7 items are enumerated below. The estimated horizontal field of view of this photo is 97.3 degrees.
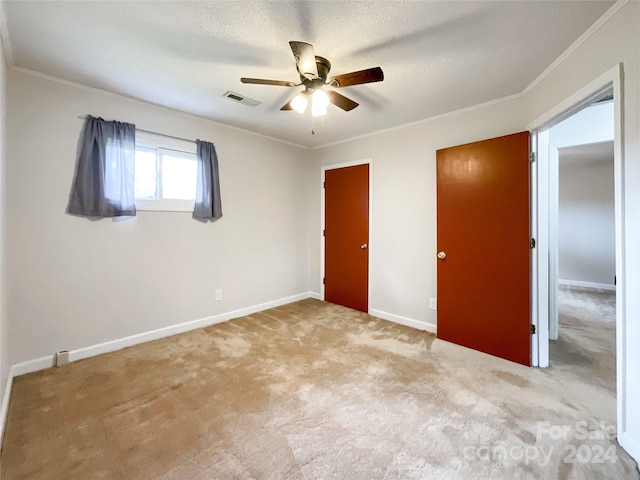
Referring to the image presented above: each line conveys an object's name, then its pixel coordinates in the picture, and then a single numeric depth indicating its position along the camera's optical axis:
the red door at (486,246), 2.47
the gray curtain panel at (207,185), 3.26
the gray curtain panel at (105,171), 2.50
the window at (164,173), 2.91
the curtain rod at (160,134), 2.53
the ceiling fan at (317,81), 1.66
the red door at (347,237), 3.92
